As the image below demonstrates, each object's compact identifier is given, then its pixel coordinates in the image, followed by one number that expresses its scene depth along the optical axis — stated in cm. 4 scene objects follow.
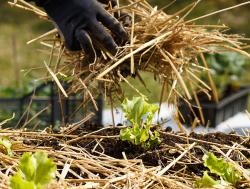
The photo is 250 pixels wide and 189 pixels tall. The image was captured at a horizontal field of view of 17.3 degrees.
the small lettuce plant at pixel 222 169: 133
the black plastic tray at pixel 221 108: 301
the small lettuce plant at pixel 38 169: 121
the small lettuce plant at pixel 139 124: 146
